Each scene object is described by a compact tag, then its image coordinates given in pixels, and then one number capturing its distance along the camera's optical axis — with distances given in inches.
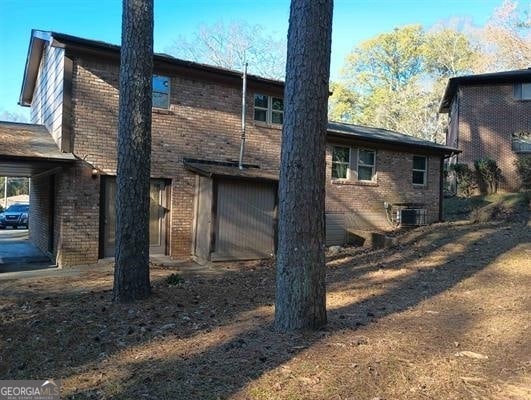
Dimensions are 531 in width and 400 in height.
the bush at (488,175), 859.4
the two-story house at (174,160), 441.1
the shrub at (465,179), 880.3
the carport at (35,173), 418.0
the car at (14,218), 1119.9
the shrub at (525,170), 828.0
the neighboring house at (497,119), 893.8
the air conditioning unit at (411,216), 681.6
